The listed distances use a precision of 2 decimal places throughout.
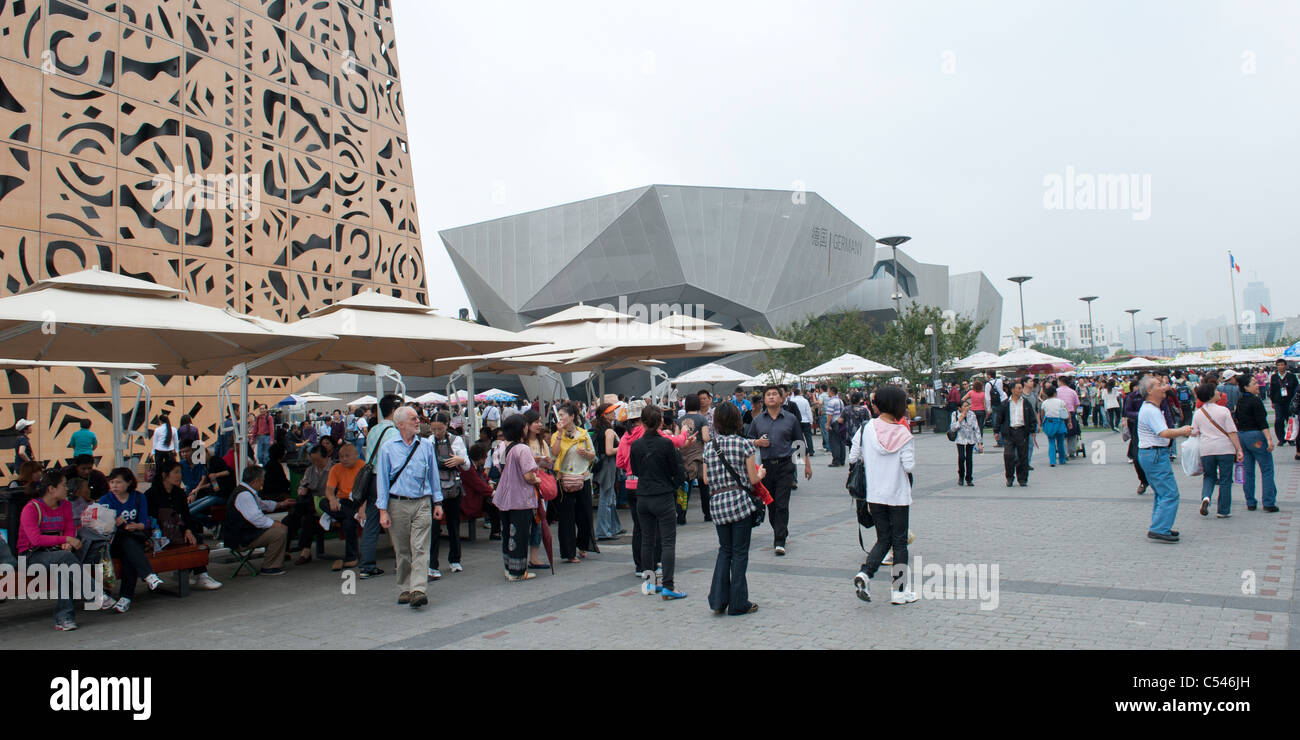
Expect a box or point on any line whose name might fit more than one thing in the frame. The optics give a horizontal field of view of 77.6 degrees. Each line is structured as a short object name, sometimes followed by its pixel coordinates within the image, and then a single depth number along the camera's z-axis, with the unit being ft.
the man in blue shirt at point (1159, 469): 24.73
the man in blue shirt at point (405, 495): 21.58
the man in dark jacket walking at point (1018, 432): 39.91
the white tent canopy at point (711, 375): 74.59
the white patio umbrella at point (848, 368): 72.90
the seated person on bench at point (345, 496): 26.89
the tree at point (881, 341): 94.27
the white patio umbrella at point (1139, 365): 115.44
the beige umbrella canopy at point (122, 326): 20.45
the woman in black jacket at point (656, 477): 21.22
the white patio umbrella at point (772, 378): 90.45
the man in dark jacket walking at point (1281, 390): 47.44
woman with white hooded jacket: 19.29
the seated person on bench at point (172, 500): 24.21
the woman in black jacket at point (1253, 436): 29.45
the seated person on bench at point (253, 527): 26.27
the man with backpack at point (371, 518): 25.03
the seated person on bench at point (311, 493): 28.71
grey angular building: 126.41
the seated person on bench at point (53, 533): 20.20
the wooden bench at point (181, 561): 23.17
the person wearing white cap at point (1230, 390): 44.88
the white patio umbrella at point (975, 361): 89.38
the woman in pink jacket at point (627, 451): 23.47
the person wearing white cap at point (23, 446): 41.50
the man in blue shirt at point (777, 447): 26.66
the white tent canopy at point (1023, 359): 72.72
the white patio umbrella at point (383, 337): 28.66
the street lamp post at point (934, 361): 85.66
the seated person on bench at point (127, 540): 22.06
